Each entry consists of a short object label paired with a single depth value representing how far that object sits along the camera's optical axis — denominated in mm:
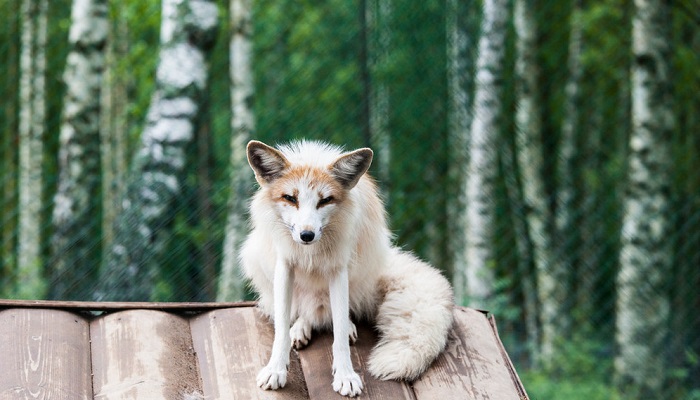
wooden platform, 5668
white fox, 5895
